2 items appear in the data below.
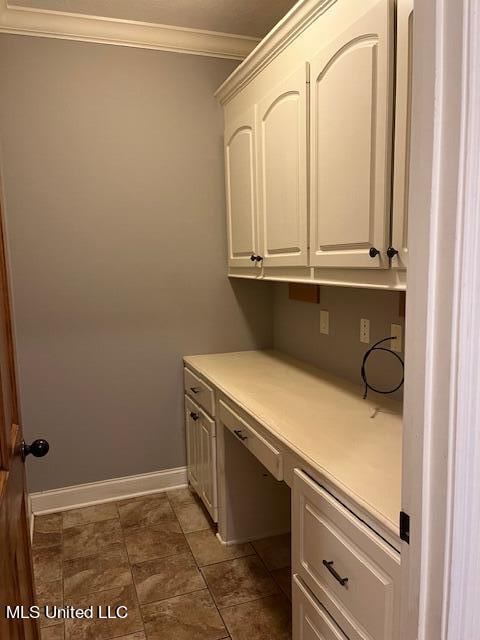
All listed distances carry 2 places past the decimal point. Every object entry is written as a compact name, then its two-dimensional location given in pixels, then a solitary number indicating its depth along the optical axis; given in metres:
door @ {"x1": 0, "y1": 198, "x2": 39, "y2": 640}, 0.82
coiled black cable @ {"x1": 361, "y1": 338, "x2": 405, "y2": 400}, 1.81
